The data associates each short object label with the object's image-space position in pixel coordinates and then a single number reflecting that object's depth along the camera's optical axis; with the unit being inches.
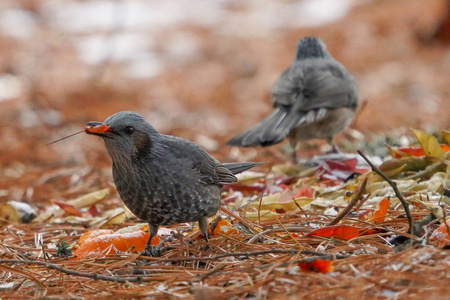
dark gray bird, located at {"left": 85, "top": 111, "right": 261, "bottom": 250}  289.7
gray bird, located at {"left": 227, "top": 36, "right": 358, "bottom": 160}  529.3
